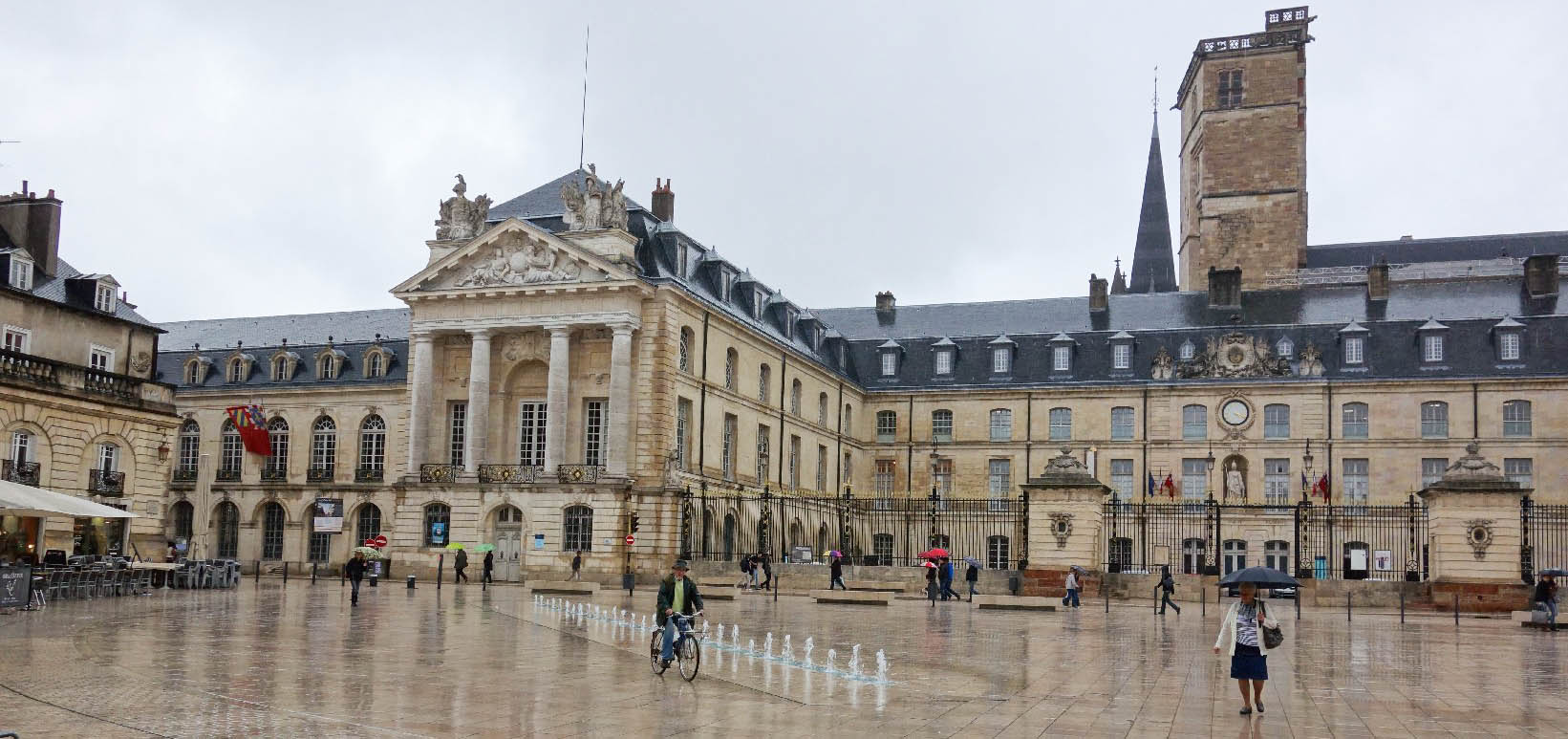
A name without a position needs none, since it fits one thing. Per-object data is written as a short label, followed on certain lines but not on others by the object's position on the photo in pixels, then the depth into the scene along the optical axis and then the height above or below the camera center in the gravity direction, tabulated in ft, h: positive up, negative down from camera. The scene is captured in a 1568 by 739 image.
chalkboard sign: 83.15 -5.26
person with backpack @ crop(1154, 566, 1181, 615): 102.02 -4.39
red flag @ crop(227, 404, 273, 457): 169.89 +8.22
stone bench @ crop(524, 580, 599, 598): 121.29 -6.76
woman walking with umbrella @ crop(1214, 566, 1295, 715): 44.73 -3.52
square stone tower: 227.81 +56.93
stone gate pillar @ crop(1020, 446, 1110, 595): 108.47 -0.31
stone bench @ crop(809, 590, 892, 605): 109.40 -6.23
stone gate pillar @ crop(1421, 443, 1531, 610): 98.84 +0.10
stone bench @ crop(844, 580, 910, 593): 130.00 -6.31
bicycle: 51.13 -4.88
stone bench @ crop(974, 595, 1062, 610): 102.12 -5.94
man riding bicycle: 51.93 -3.29
